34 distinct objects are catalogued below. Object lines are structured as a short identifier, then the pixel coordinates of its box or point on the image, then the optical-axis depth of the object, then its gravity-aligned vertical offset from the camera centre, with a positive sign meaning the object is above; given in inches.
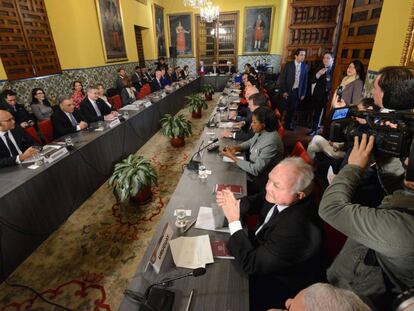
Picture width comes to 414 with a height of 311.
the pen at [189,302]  39.0 -39.2
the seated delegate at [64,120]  125.5 -29.5
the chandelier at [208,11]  297.7 +60.3
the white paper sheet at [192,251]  47.1 -38.5
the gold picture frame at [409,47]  83.4 +2.9
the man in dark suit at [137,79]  292.8 -21.5
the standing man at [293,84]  187.0 -20.8
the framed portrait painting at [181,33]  413.1 +47.4
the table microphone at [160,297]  38.6 -38.4
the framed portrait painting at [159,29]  382.9 +51.7
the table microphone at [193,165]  83.6 -36.0
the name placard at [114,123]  137.8 -34.8
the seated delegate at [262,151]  82.1 -31.9
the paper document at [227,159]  89.6 -36.7
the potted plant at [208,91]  319.5 -40.9
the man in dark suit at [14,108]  150.8 -27.7
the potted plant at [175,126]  162.4 -43.7
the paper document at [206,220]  55.9 -38.2
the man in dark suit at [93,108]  149.6 -29.6
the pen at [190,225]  56.0 -38.2
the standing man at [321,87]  181.3 -22.3
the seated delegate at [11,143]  90.2 -31.7
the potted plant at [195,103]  229.6 -41.2
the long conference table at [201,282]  39.9 -39.2
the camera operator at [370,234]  28.5 -21.7
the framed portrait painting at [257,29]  382.0 +47.0
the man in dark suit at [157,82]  279.6 -24.6
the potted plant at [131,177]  97.8 -46.4
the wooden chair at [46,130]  125.7 -34.4
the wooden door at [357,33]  120.6 +12.8
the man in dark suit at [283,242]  43.1 -33.7
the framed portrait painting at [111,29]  247.9 +35.7
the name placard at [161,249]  44.8 -36.4
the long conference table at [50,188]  76.2 -48.2
